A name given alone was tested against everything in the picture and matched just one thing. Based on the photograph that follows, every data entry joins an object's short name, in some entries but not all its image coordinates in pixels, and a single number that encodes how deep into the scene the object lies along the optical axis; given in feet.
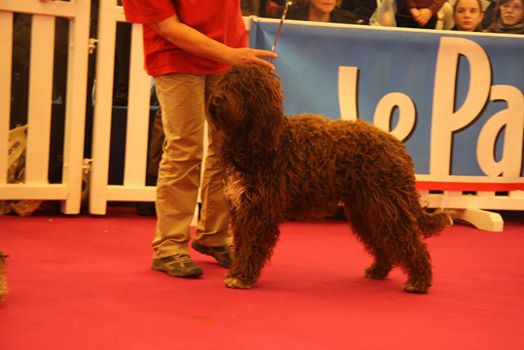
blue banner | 34.01
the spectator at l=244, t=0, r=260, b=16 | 38.39
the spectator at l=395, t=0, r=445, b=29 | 38.04
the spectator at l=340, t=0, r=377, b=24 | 39.36
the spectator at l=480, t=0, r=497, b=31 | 40.64
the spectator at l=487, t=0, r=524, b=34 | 39.94
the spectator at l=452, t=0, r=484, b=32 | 38.71
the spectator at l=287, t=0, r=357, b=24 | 37.53
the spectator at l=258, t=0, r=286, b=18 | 38.37
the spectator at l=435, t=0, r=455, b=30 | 38.67
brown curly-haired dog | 21.77
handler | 22.72
